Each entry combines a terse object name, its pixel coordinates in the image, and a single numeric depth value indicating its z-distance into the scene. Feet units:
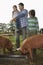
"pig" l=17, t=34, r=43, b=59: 8.66
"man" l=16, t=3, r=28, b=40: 9.58
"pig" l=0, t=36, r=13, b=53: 9.98
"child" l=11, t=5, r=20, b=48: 9.66
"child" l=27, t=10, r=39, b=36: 9.02
